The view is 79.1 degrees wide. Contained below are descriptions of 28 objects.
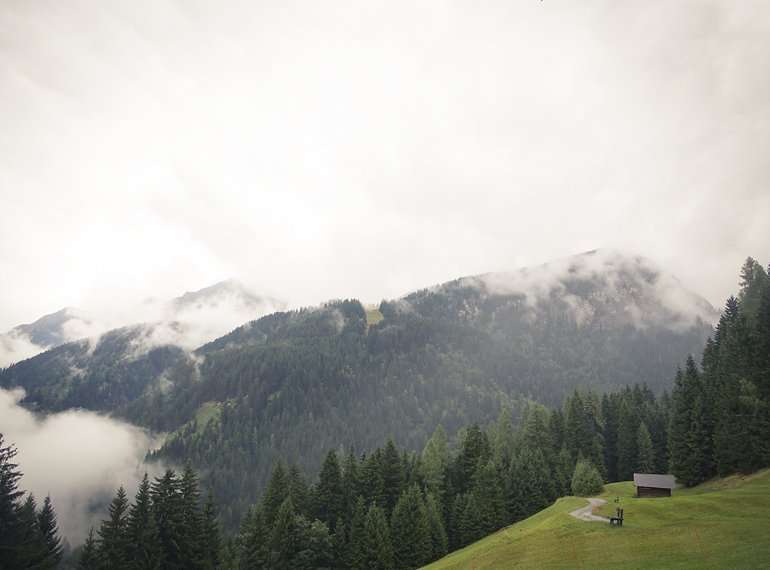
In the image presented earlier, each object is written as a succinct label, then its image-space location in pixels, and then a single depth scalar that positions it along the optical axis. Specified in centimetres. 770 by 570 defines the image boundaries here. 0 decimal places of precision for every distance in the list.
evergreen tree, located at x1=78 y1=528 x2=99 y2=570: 5143
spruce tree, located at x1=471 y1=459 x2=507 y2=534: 8012
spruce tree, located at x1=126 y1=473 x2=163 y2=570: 5250
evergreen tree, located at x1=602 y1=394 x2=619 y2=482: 10831
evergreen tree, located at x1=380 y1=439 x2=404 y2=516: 8738
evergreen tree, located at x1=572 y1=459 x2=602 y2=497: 7894
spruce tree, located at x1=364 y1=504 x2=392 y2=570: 7162
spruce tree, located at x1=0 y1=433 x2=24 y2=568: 4134
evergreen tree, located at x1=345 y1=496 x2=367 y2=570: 7188
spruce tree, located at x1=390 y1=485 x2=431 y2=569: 7450
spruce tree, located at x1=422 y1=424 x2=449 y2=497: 9150
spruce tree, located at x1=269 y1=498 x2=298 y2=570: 7069
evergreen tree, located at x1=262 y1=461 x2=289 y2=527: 7762
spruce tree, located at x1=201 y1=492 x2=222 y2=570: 5822
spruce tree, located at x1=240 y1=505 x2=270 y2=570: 7138
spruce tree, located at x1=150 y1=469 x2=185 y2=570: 5572
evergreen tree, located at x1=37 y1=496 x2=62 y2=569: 5756
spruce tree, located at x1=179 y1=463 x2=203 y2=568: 5628
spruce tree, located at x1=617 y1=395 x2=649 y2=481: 10144
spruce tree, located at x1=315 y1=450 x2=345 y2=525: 8369
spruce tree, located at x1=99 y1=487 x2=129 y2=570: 5044
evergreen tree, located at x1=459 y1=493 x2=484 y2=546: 7906
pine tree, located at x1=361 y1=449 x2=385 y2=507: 8512
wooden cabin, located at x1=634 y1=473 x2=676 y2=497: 6888
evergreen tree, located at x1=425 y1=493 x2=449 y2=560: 7712
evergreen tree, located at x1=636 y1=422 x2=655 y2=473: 9719
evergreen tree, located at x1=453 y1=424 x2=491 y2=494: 9269
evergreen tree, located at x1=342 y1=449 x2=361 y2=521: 8450
